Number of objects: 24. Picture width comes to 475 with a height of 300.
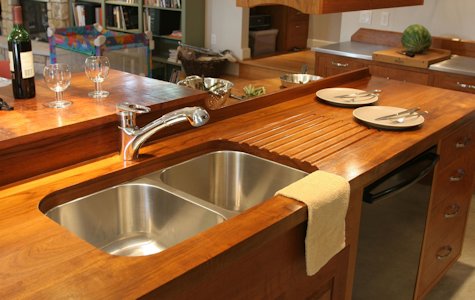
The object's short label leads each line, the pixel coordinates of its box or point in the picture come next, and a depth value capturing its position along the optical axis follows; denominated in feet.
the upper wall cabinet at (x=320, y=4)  6.68
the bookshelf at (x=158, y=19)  19.83
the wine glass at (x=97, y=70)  5.91
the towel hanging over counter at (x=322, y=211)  4.56
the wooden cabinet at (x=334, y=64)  13.07
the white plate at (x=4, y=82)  6.28
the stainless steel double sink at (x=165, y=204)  4.83
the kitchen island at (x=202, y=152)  3.52
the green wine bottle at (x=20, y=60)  5.18
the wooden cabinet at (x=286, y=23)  22.24
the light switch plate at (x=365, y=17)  14.44
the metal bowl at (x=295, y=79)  9.62
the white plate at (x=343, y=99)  7.48
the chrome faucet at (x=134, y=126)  5.22
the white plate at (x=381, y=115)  6.52
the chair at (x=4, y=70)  7.27
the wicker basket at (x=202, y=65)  18.52
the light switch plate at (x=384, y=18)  14.16
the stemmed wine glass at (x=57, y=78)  5.53
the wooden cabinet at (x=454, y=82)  11.23
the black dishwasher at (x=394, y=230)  5.82
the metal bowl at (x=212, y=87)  6.92
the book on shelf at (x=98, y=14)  22.45
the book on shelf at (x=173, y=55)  19.79
